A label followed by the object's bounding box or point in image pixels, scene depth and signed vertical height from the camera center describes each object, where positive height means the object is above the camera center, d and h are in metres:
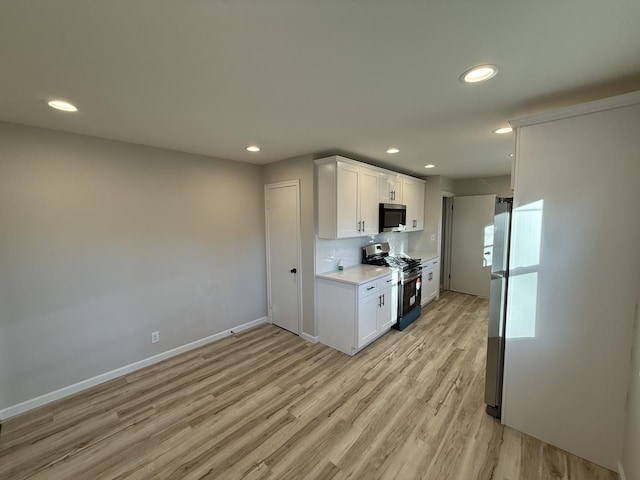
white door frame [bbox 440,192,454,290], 5.62 -0.48
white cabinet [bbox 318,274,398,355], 3.06 -1.12
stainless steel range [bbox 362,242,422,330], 3.77 -0.83
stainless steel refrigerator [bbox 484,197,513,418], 2.03 -0.68
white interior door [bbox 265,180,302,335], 3.57 -0.45
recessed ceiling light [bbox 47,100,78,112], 1.78 +0.83
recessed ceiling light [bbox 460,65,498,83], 1.39 +0.83
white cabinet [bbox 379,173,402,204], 3.92 +0.55
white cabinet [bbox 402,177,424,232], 4.55 +0.38
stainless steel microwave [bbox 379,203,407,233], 3.92 +0.08
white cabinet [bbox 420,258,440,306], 4.66 -1.09
